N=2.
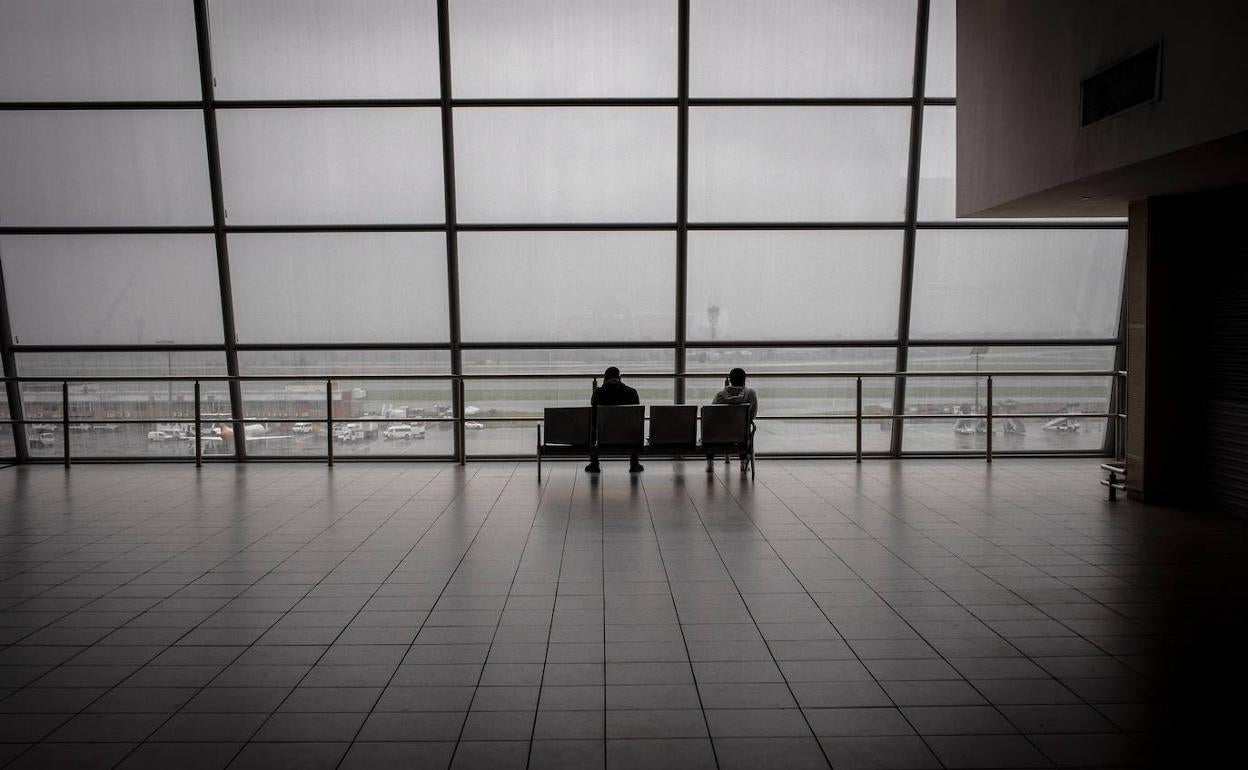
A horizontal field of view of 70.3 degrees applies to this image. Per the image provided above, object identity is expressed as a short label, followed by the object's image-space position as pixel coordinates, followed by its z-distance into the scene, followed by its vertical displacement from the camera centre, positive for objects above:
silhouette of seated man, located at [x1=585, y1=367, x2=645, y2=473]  8.53 -0.72
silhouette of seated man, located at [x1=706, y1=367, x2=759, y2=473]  8.49 -0.72
